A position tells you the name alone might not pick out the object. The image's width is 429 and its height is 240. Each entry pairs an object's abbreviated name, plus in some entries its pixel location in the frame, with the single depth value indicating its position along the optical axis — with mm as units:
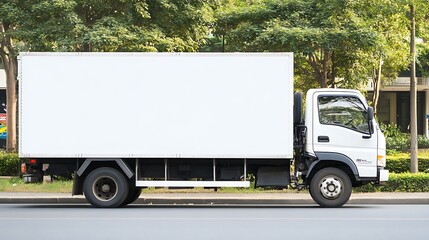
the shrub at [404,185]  21484
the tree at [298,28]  24172
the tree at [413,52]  22781
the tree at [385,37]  23109
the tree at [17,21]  23728
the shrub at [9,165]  25516
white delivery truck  17969
